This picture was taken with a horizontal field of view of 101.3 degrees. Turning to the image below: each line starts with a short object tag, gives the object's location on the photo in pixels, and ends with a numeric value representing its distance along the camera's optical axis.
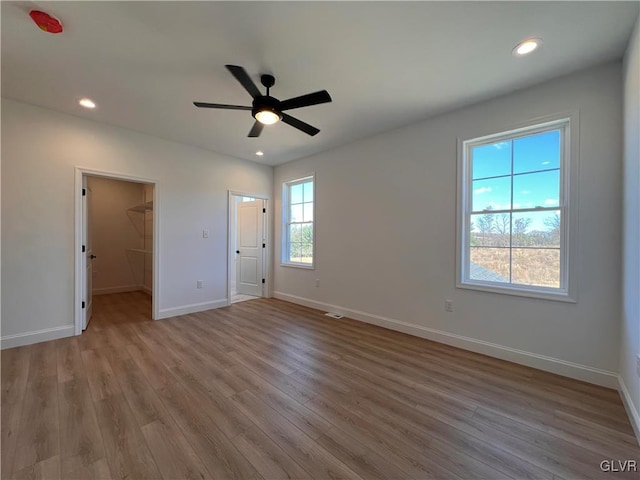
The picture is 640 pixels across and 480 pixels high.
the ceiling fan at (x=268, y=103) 2.08
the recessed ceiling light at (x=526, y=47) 2.00
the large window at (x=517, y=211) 2.51
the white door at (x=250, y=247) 5.52
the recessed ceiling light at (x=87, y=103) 2.91
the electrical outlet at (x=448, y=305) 3.10
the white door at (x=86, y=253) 3.43
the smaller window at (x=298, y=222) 4.95
